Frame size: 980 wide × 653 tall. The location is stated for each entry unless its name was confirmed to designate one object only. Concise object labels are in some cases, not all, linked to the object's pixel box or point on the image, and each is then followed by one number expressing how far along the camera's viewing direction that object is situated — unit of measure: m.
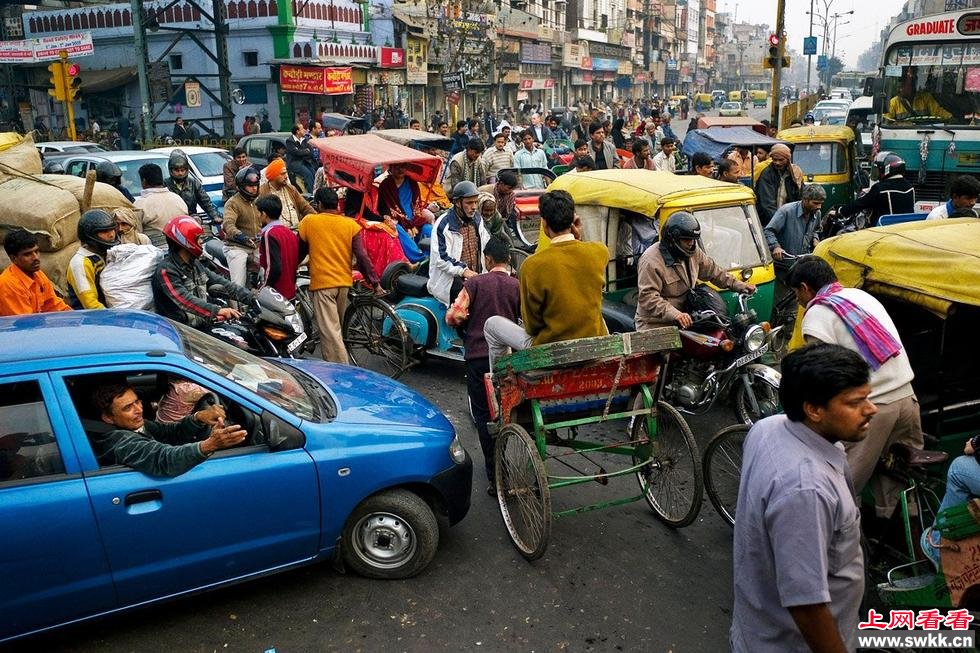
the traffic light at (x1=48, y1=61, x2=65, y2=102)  19.14
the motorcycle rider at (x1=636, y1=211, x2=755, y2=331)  5.83
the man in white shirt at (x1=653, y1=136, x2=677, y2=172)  13.30
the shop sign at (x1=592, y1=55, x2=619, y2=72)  74.46
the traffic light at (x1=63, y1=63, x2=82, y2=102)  19.19
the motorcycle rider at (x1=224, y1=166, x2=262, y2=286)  8.29
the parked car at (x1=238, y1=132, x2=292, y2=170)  17.53
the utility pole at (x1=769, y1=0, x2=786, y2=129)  21.89
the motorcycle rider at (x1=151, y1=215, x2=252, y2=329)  6.14
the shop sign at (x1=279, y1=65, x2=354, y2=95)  30.08
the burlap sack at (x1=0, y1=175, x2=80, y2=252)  7.13
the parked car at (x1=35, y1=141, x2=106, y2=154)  17.09
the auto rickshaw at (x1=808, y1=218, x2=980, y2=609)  3.33
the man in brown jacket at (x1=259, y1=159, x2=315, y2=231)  8.75
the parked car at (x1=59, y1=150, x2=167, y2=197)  12.69
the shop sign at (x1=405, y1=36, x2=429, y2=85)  39.16
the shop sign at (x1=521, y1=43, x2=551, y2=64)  55.73
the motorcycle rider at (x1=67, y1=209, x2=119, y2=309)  6.05
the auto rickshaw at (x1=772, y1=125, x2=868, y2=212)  13.60
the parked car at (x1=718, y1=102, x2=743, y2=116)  42.12
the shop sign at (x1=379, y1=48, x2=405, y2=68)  36.16
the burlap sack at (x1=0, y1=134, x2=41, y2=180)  8.01
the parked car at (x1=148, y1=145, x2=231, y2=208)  13.70
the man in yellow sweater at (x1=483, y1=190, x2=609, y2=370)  4.63
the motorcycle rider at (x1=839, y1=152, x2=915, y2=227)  9.65
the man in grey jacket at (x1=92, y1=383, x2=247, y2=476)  3.79
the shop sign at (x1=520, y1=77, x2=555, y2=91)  56.86
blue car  3.63
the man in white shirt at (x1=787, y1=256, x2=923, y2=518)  3.79
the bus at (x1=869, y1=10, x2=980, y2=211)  12.62
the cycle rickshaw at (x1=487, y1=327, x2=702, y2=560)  4.36
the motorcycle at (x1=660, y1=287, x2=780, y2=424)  5.78
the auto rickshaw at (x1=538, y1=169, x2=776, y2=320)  6.85
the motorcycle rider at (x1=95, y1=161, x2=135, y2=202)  8.81
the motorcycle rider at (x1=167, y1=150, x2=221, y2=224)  9.87
